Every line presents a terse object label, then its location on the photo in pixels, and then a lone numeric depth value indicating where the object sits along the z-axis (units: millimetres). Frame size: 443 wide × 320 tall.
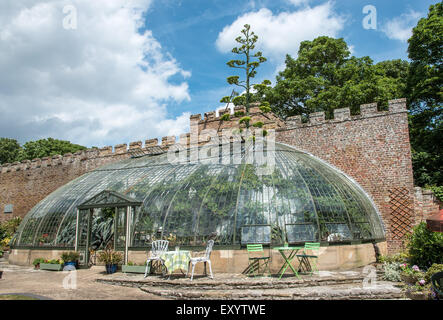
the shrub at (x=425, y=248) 9445
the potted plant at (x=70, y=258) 13141
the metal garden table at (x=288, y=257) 9857
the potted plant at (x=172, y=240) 11811
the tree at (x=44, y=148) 42281
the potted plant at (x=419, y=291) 7414
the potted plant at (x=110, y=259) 12062
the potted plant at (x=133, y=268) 11712
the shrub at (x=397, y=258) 10852
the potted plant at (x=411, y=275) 8328
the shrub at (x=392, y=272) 9617
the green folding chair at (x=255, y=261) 10591
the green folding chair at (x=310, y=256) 10297
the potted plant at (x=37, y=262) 13984
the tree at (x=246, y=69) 17562
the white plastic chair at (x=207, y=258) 10141
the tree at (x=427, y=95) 20672
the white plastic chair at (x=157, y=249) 10880
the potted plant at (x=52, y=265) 13219
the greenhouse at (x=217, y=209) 11398
